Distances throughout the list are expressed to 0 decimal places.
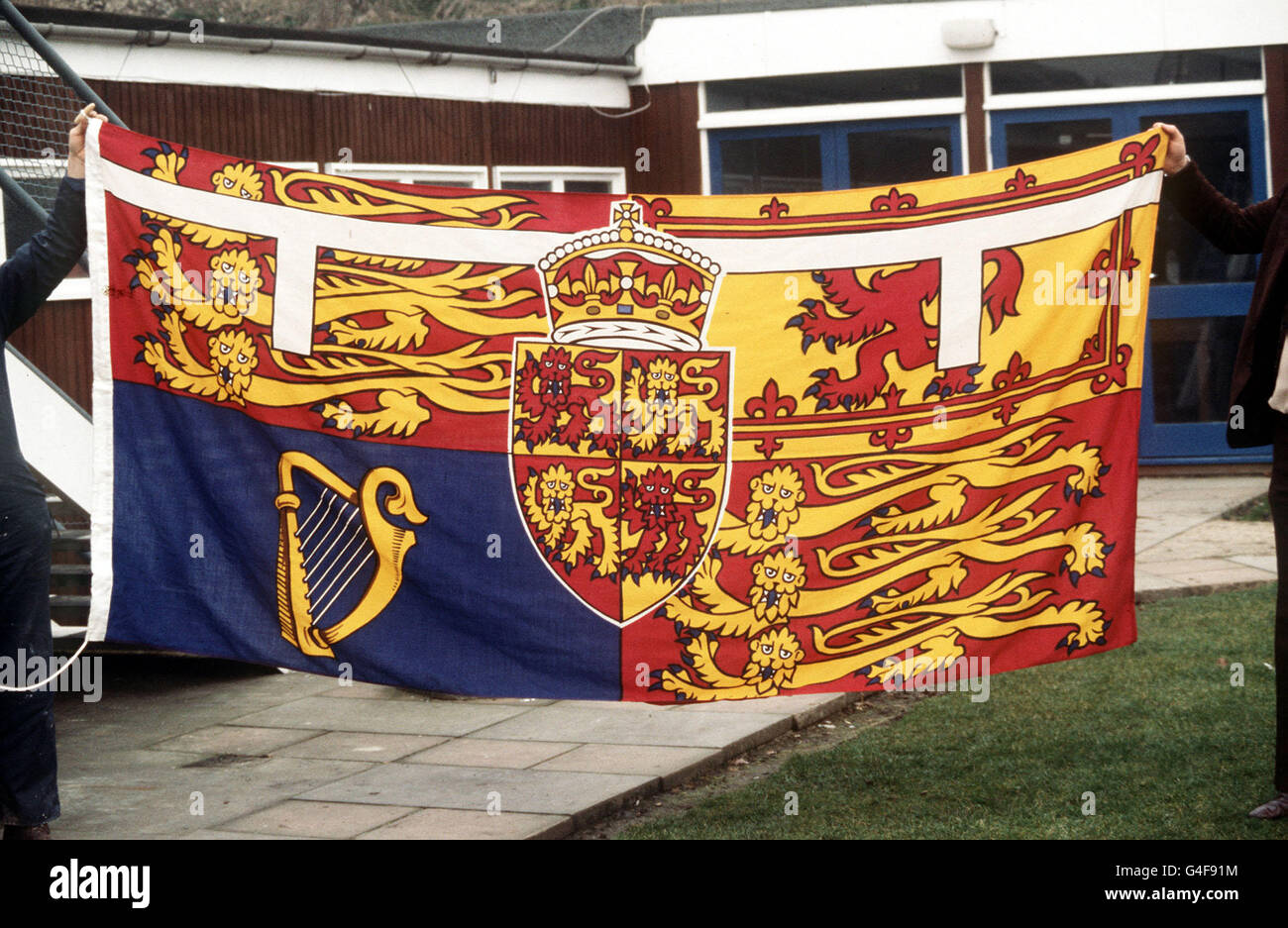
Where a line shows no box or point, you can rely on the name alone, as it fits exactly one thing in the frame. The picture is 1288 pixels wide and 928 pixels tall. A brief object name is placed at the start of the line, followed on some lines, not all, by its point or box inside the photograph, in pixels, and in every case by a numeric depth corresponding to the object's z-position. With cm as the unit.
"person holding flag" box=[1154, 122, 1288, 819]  508
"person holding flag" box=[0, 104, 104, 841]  478
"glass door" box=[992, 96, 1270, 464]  1305
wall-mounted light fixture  1307
